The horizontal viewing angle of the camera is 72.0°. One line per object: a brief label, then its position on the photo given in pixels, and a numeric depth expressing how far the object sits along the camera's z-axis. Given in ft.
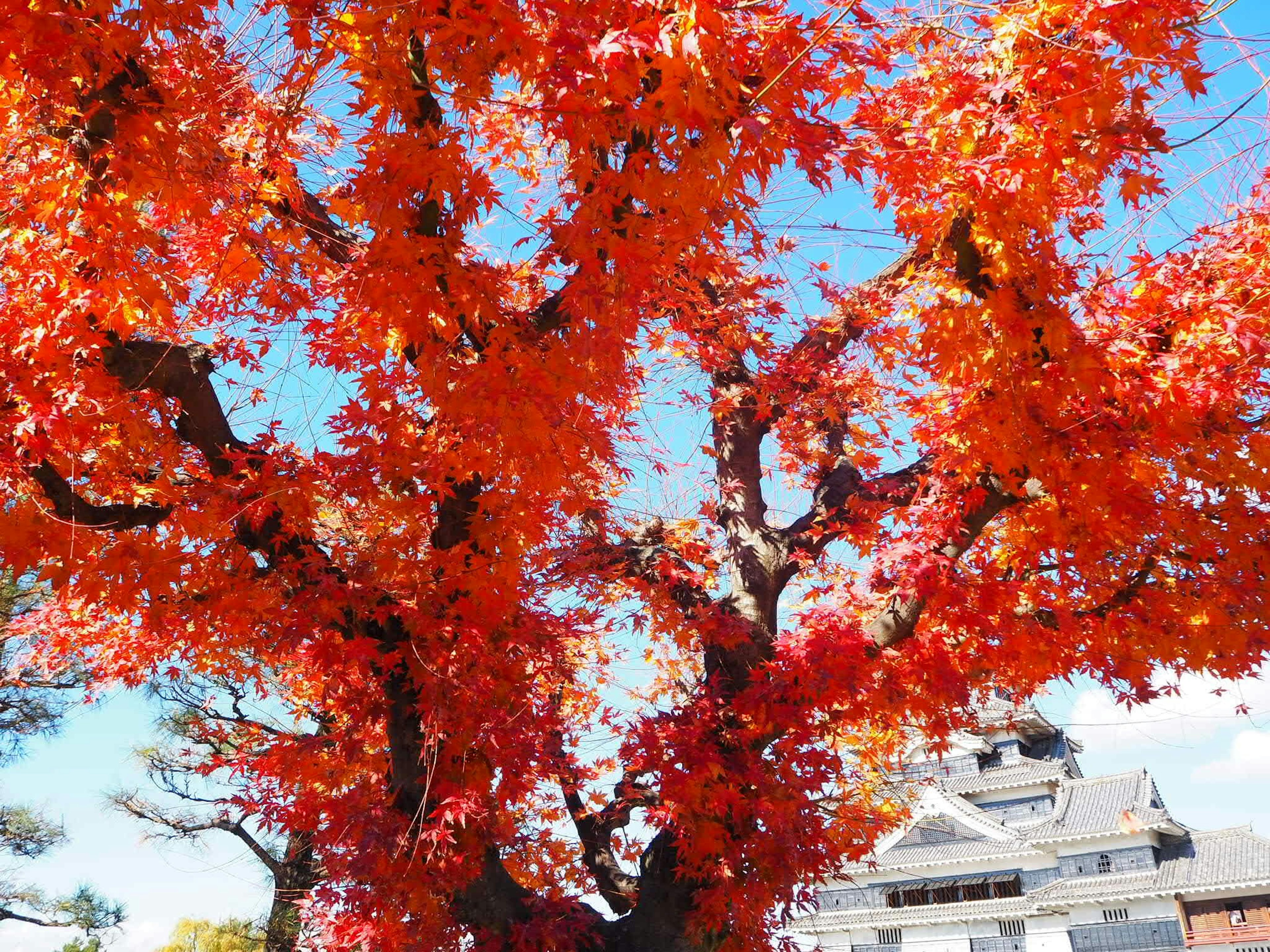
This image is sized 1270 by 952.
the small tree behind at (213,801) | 33.76
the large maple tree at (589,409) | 10.38
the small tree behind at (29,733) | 30.76
